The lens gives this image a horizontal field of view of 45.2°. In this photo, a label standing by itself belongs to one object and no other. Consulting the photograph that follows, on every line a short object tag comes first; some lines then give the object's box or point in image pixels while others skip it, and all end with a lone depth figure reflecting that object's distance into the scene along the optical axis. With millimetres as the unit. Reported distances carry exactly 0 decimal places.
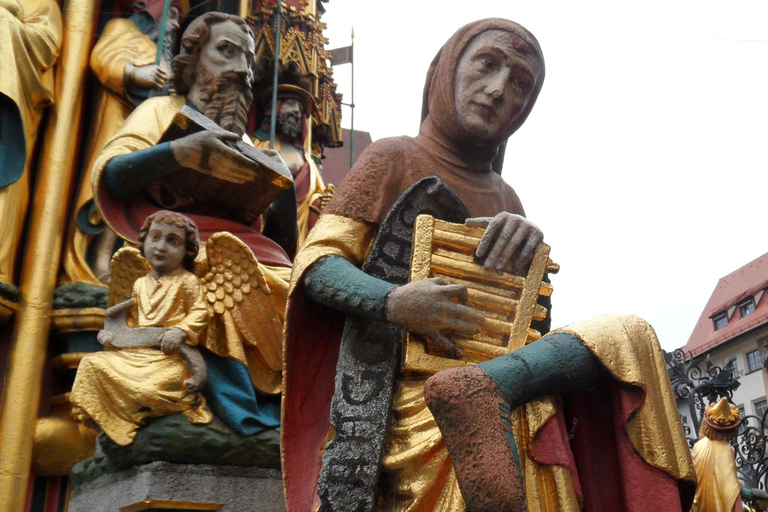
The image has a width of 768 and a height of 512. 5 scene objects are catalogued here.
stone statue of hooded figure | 2047
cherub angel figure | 3283
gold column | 4293
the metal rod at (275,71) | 4788
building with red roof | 27766
